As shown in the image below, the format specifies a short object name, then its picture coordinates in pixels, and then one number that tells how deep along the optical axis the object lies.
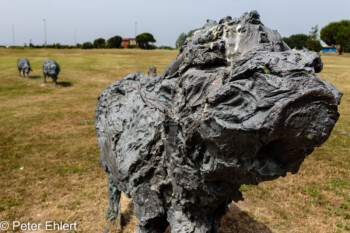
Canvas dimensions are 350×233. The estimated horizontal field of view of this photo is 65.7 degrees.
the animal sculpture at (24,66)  20.07
